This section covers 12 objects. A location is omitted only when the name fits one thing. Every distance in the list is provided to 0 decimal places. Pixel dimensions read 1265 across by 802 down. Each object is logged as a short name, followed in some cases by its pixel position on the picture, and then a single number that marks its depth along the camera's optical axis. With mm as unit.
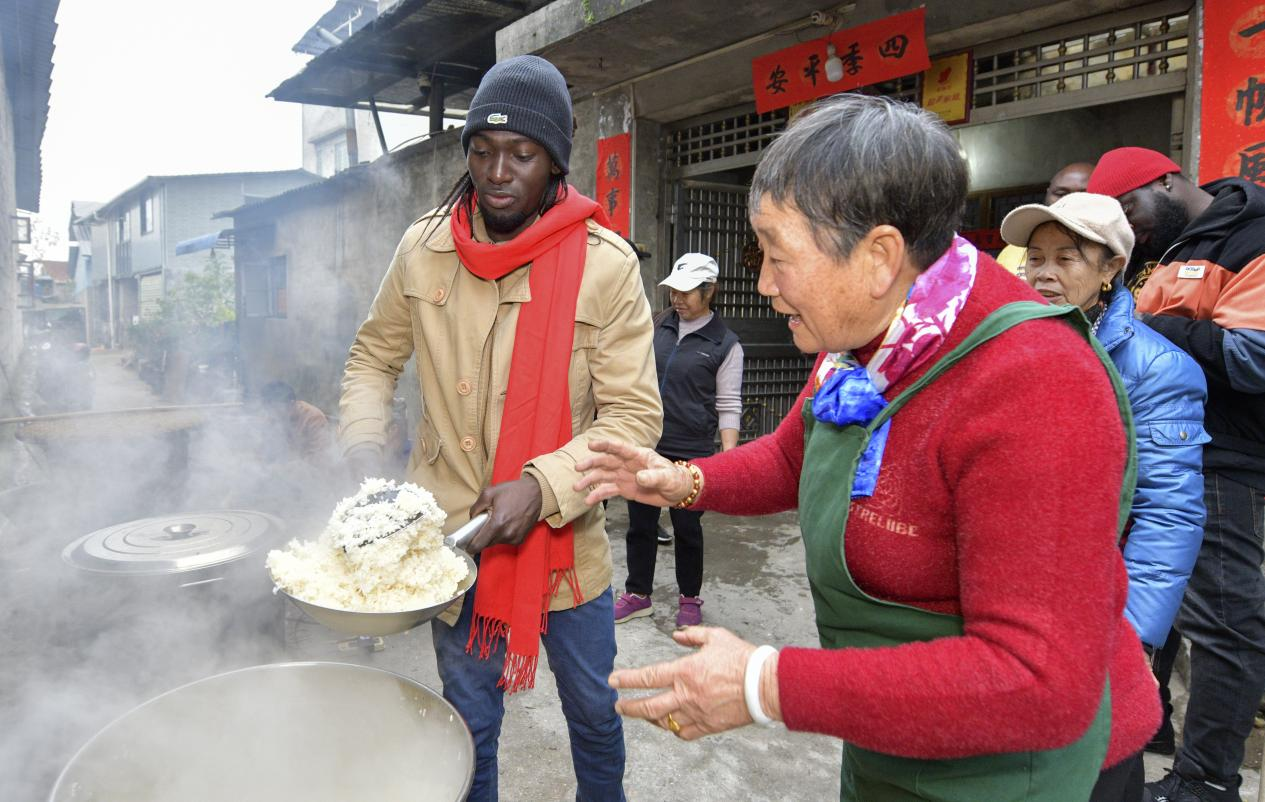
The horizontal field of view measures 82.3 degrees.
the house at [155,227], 29844
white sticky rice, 1785
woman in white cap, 4828
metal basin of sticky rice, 1715
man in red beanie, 2678
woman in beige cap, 1969
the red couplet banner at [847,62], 5012
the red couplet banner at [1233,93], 3578
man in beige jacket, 2189
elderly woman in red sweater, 979
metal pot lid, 2322
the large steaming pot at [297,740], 1575
